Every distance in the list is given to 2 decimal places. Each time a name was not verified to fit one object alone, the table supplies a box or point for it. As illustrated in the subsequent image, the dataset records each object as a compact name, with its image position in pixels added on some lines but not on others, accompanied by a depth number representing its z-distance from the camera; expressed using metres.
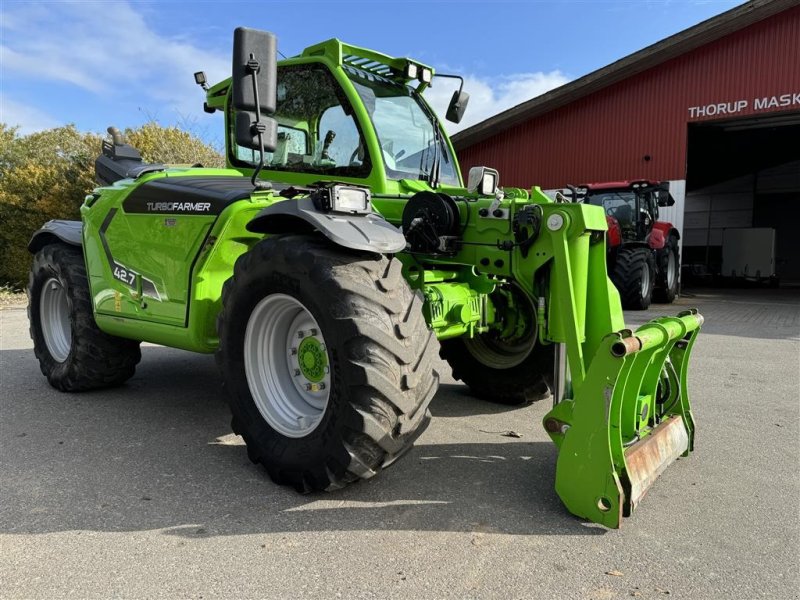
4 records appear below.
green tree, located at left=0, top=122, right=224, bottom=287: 20.17
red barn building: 13.77
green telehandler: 2.72
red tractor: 11.75
